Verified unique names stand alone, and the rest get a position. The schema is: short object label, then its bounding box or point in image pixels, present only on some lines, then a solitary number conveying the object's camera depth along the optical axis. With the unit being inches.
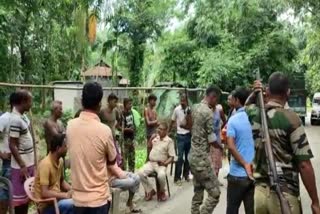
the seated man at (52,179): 171.8
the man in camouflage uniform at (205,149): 208.7
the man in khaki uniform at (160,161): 291.4
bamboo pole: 192.5
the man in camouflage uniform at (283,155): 126.1
